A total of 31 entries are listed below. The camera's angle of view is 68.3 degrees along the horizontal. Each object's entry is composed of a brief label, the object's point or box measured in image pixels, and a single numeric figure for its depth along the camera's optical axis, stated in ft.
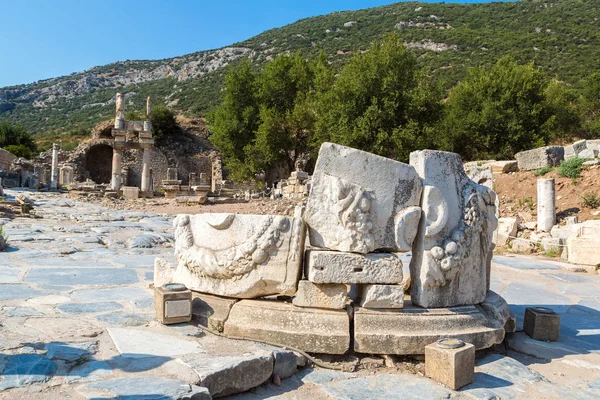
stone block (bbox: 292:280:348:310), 10.56
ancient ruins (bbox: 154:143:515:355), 10.32
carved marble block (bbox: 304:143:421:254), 10.38
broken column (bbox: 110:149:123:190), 82.02
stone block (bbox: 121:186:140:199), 73.72
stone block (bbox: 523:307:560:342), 12.21
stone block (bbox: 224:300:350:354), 10.07
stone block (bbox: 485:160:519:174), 48.62
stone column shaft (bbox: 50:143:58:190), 87.08
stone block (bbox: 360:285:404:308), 10.47
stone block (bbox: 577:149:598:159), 46.54
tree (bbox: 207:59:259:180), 87.71
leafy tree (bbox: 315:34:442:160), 62.23
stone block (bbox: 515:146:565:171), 45.55
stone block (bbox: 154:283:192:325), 10.82
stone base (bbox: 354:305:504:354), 10.13
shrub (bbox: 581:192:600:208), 35.55
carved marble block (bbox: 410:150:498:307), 10.84
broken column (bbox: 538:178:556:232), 34.01
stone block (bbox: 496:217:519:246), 33.53
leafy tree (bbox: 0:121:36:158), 128.01
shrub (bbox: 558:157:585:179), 40.34
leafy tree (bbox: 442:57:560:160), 69.41
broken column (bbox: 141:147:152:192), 85.35
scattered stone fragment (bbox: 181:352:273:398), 7.88
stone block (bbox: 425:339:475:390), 8.94
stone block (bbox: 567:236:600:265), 26.07
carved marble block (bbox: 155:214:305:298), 10.82
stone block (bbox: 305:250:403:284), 10.40
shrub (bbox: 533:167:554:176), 43.40
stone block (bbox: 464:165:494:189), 36.43
